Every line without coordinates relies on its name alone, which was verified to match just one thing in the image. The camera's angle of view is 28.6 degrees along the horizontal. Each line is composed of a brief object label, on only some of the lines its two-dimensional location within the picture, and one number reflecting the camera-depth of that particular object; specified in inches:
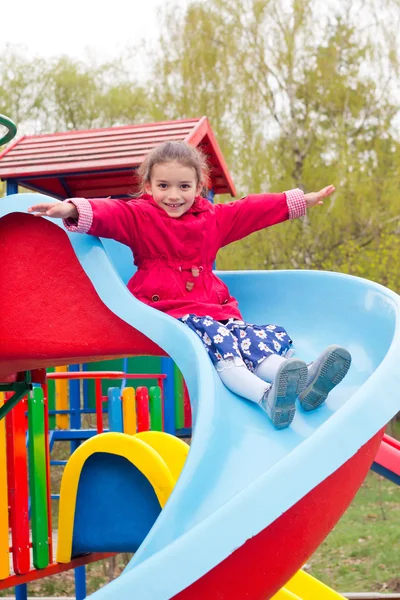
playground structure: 74.1
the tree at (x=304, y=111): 554.9
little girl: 100.3
